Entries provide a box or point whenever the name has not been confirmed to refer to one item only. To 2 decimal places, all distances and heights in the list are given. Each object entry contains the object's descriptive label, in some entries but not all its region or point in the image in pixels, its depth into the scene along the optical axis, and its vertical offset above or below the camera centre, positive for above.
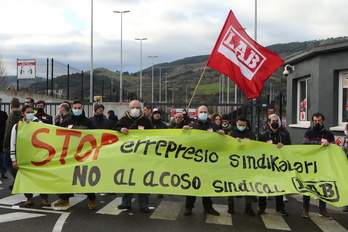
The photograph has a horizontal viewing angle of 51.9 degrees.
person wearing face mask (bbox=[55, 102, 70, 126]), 7.34 -0.12
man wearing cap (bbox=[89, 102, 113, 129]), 8.11 -0.34
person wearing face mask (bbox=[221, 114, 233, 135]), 8.70 -0.43
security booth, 10.91 +0.72
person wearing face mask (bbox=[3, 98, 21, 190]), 7.24 -0.50
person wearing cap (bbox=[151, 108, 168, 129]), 8.58 -0.37
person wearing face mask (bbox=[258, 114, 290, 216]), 6.51 -0.58
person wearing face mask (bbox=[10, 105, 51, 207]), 6.31 -0.71
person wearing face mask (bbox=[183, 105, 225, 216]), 6.29 -0.42
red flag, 8.53 +1.11
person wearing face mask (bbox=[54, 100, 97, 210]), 6.50 -0.35
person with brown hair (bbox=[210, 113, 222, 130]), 8.94 -0.35
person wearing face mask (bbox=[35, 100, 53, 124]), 9.48 -0.24
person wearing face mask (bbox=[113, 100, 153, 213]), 6.36 -0.38
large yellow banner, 5.83 -1.01
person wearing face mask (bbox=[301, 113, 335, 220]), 6.53 -0.53
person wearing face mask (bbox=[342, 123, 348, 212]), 6.92 -0.77
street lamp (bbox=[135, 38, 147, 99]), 55.73 +7.51
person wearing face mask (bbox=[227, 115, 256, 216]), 6.68 -0.48
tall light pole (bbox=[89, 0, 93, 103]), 25.20 +1.09
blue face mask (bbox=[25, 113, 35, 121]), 6.88 -0.23
